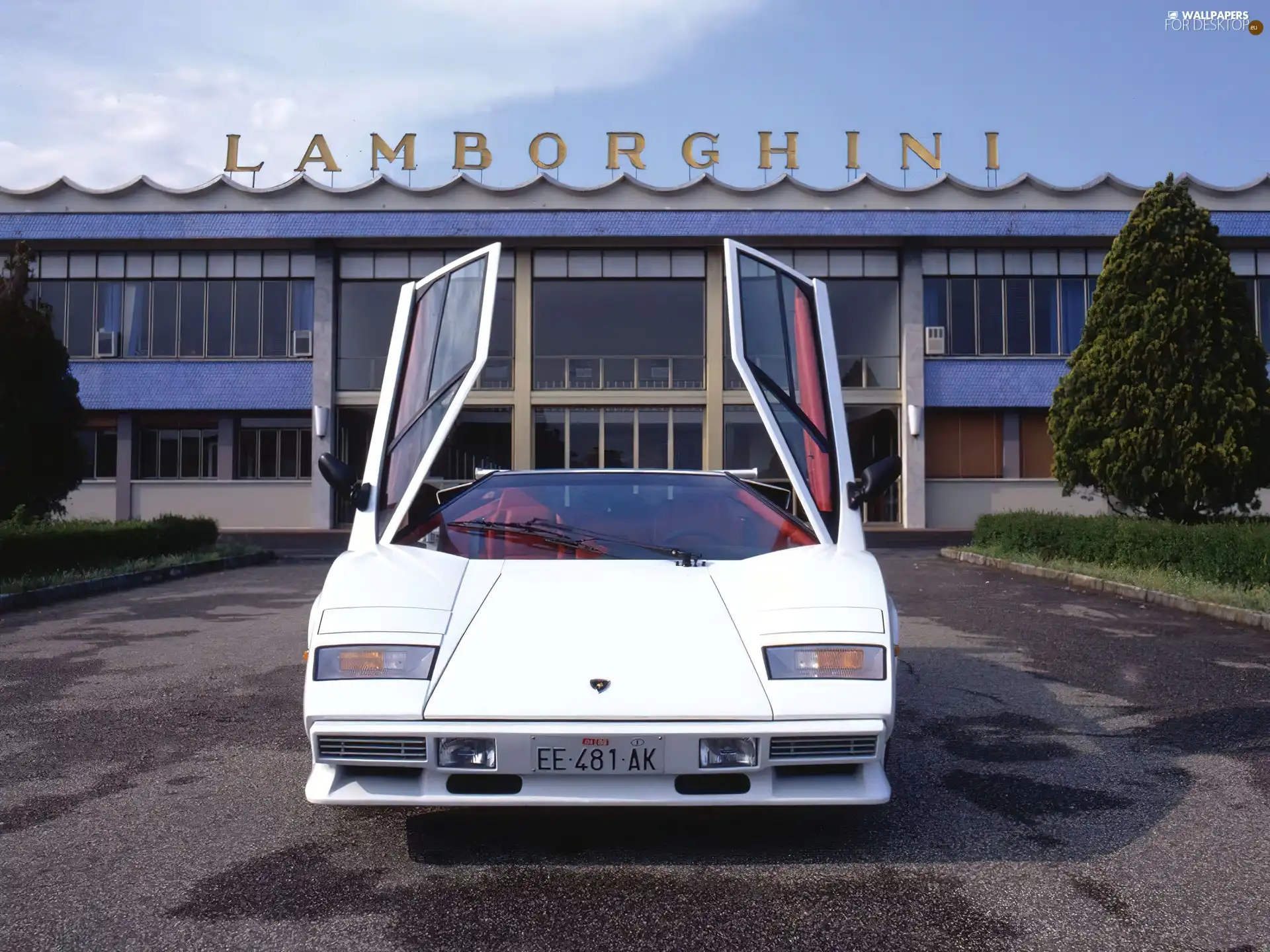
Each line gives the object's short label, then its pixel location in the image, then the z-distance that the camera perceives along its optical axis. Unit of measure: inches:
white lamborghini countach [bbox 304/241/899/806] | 119.7
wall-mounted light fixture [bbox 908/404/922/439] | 1005.2
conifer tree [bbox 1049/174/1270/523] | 494.6
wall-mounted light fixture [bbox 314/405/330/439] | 1014.4
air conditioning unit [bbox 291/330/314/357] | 1039.0
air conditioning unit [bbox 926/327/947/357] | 1024.9
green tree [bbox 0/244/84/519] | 533.0
